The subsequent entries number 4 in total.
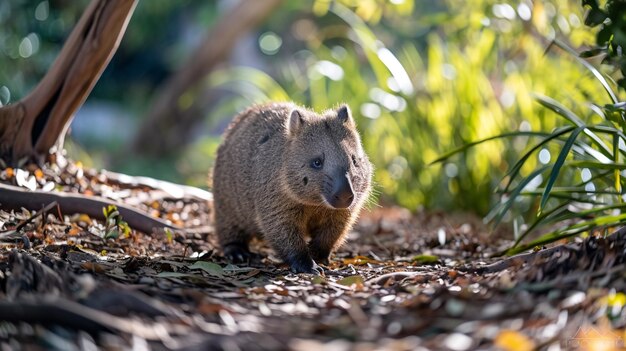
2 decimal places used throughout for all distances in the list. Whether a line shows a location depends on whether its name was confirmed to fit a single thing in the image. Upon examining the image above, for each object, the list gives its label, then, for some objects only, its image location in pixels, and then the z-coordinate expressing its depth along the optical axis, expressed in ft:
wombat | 27.61
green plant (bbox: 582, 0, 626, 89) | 23.94
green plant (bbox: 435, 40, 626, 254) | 23.61
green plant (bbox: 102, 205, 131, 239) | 28.43
